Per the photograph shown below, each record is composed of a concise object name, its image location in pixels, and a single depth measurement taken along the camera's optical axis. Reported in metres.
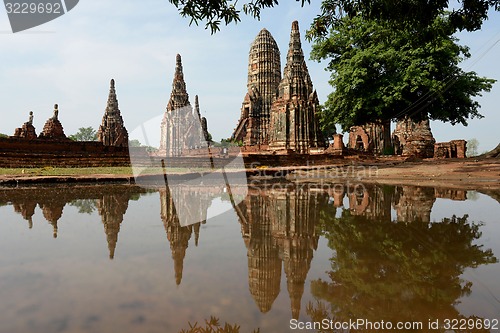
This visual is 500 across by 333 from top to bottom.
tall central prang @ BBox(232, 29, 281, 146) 38.94
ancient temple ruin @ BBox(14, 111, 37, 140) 21.83
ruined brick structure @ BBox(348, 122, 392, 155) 30.40
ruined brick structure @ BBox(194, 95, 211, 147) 42.66
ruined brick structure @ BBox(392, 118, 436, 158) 22.75
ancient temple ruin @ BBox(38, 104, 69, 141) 23.93
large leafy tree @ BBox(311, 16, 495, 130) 15.08
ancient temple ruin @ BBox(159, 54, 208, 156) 30.89
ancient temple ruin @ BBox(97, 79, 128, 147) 33.78
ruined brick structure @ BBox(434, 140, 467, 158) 22.75
